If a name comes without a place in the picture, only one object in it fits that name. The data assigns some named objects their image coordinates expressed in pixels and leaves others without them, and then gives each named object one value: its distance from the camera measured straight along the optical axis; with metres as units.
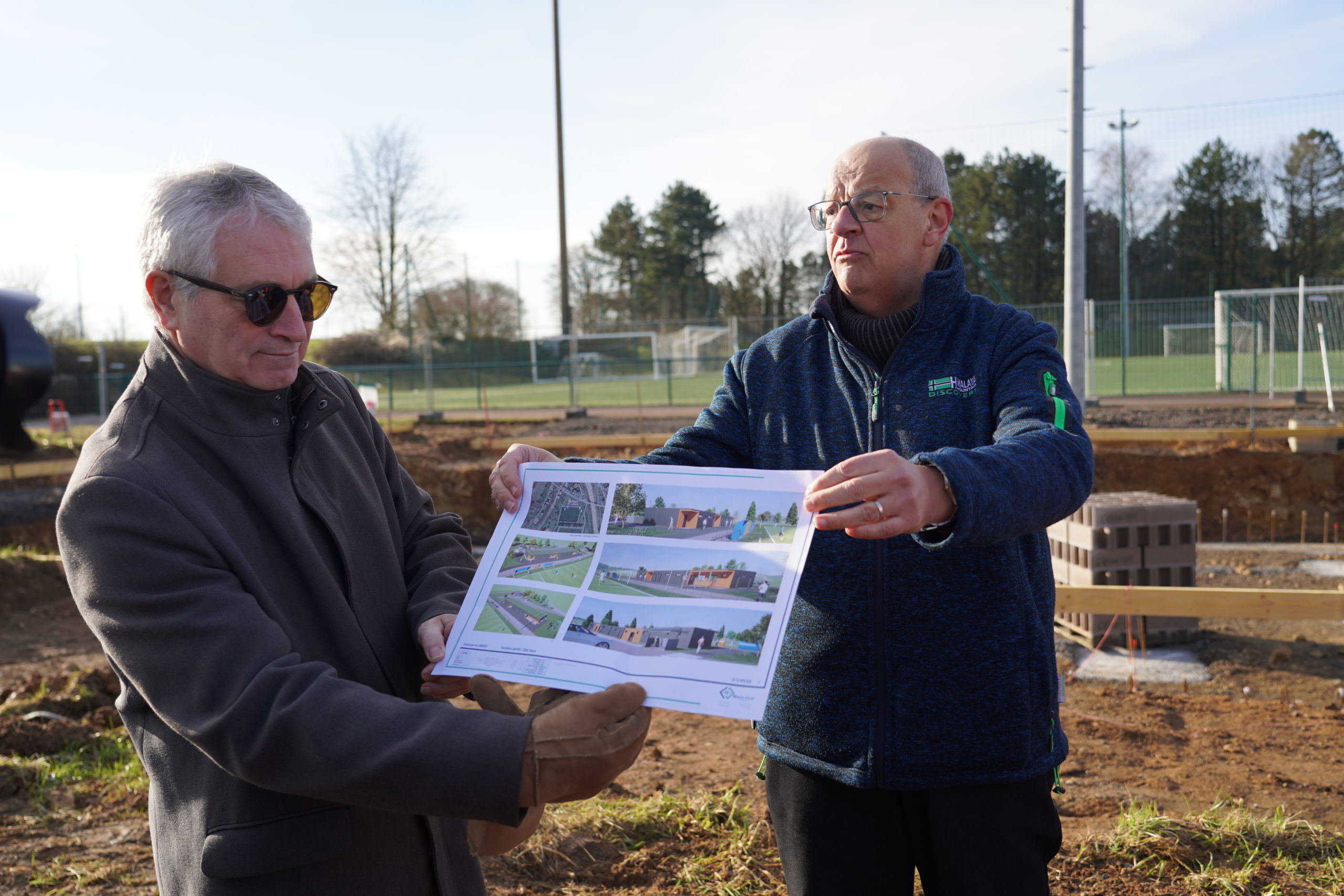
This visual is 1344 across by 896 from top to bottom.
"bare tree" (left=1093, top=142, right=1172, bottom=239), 27.73
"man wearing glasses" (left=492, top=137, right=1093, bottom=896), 2.18
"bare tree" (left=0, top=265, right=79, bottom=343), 28.84
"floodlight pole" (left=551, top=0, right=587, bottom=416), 30.95
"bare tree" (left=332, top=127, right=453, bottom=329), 41.06
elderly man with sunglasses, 1.54
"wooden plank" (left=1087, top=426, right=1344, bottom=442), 13.73
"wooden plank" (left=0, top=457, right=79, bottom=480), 14.52
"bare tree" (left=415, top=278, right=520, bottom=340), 43.28
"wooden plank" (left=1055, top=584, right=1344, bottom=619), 5.88
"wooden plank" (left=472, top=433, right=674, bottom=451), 15.83
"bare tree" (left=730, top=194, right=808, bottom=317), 45.53
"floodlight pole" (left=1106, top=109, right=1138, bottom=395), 21.50
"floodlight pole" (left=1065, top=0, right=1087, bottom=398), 13.91
